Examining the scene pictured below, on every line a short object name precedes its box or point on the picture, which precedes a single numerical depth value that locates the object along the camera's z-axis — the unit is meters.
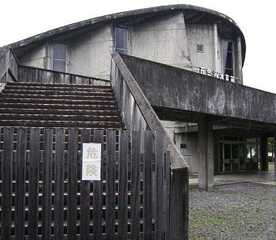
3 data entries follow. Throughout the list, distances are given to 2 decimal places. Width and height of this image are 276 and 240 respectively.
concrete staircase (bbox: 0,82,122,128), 5.55
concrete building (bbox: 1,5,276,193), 10.64
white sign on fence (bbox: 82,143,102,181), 4.05
